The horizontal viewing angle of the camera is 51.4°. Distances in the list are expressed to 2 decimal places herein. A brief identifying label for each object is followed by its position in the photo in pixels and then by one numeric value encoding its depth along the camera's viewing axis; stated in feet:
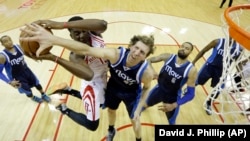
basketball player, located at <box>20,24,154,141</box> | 6.59
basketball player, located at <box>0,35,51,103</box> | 12.44
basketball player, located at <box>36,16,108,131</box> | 8.69
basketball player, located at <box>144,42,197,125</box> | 10.67
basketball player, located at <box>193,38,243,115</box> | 12.23
